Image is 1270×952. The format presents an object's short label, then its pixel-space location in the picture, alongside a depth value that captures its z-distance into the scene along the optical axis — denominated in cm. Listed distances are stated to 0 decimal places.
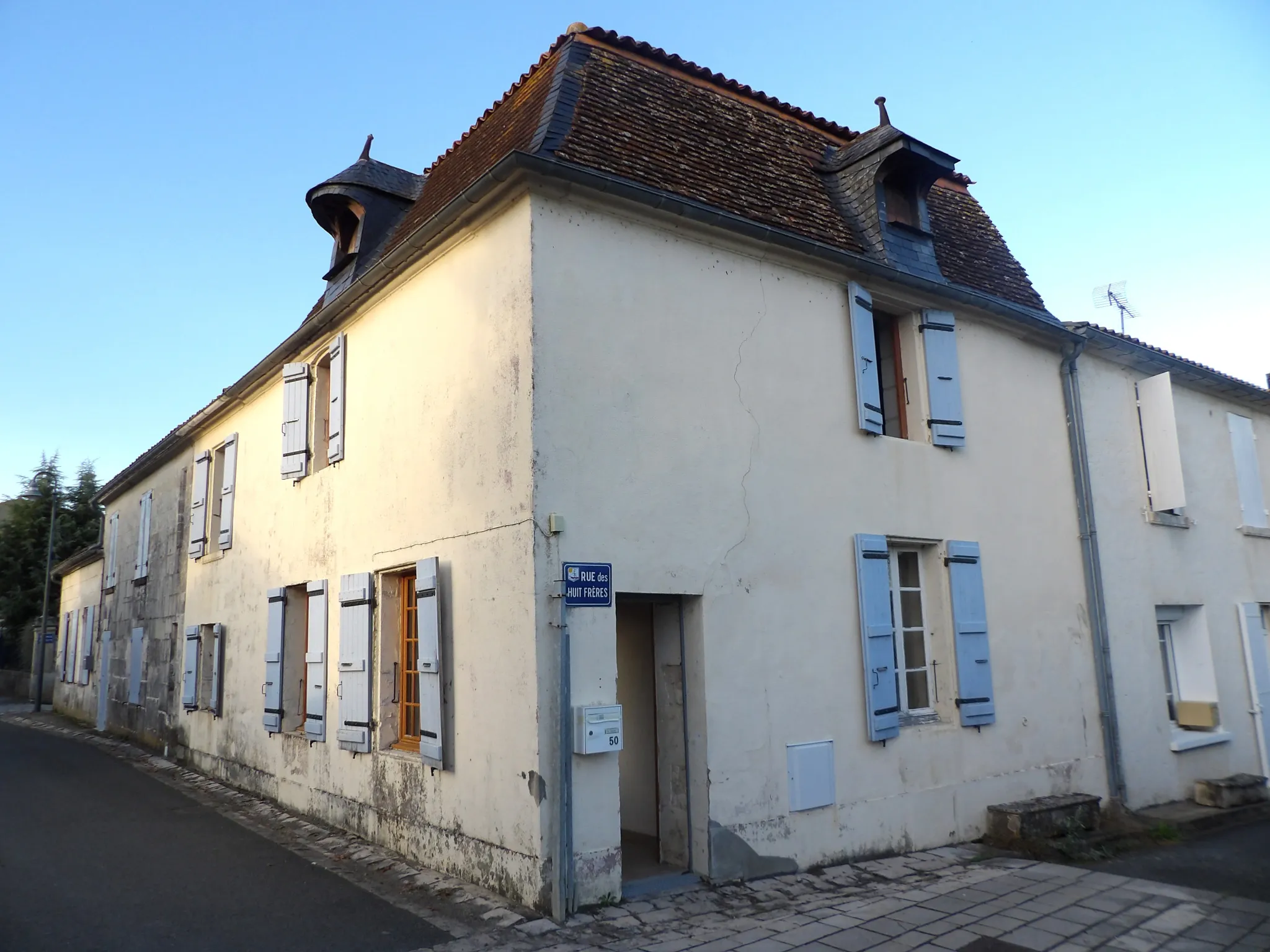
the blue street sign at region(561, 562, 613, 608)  577
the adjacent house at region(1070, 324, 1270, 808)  970
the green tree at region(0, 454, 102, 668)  2931
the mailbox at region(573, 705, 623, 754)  564
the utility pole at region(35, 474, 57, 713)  2235
